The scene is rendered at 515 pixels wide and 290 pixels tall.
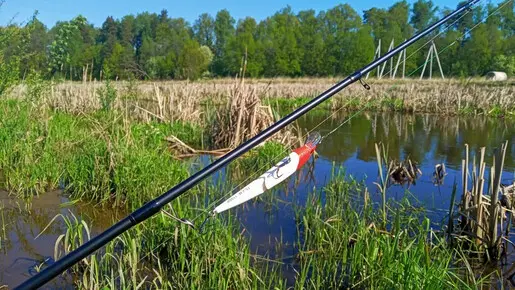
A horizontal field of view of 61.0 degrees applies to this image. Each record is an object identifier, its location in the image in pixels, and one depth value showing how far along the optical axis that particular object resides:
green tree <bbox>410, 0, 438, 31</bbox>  76.00
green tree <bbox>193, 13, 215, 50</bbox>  96.38
